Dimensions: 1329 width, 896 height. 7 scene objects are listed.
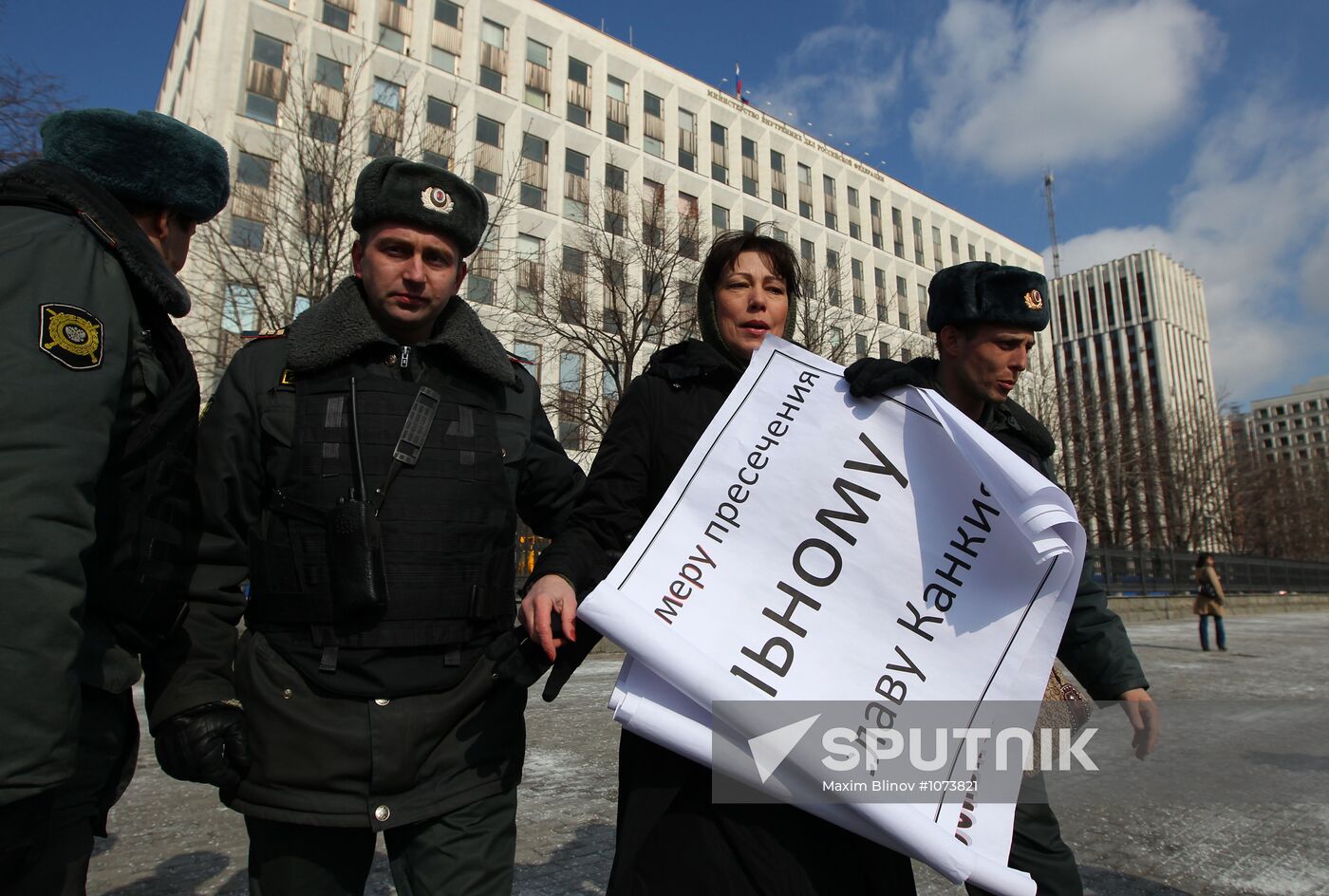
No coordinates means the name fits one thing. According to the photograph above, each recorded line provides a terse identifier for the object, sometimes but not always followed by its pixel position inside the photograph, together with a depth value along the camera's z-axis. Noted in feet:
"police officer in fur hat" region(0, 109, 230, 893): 3.76
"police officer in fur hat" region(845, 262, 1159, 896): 6.85
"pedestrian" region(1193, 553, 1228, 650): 43.55
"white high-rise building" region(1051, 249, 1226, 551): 100.83
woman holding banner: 5.06
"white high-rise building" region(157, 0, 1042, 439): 51.60
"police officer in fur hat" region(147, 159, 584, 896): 5.45
